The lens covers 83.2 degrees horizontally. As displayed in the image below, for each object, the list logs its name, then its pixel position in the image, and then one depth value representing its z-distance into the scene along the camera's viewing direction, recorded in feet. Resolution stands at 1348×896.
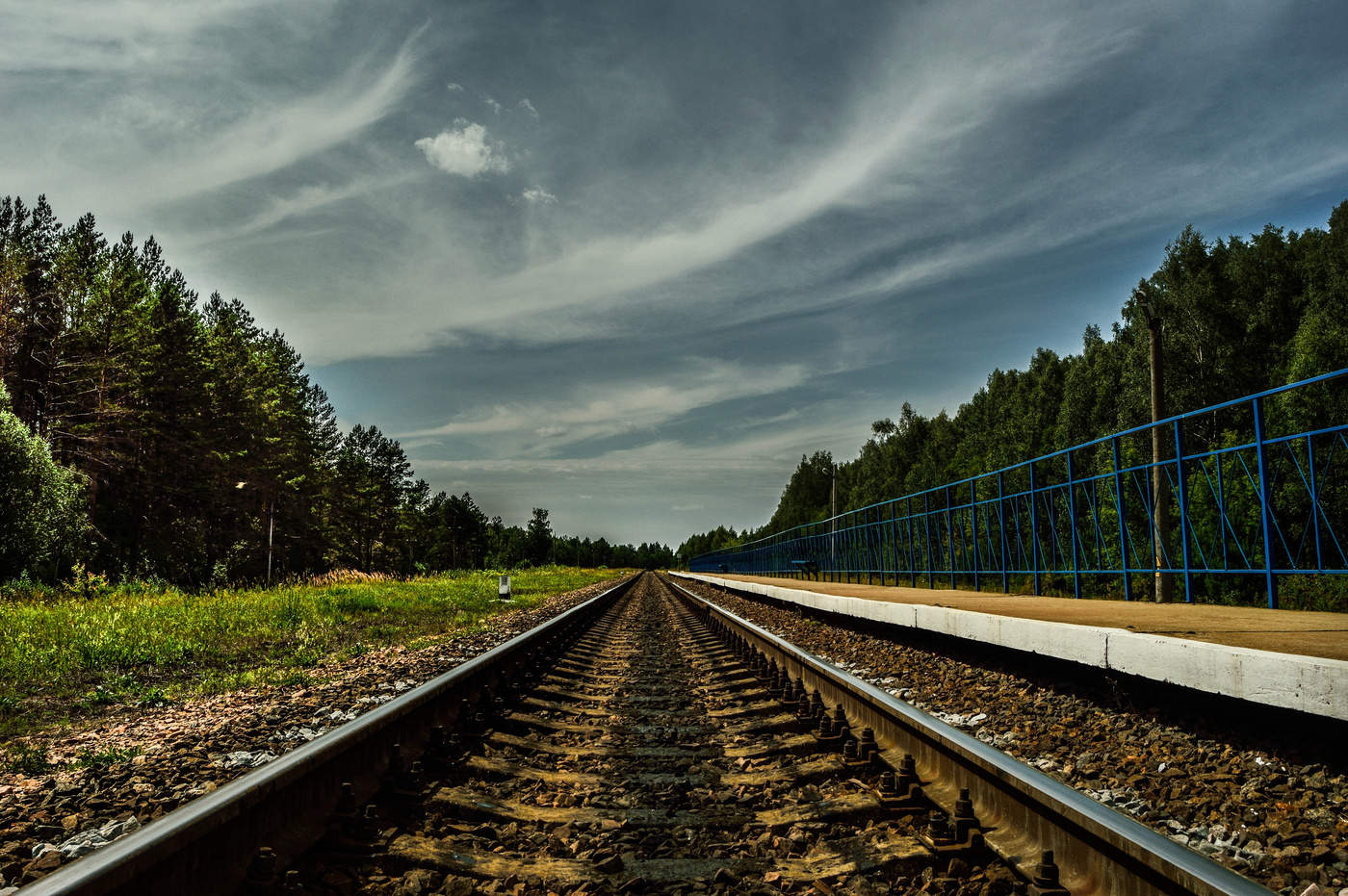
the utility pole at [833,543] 73.61
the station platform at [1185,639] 9.88
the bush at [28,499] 81.97
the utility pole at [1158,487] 28.76
